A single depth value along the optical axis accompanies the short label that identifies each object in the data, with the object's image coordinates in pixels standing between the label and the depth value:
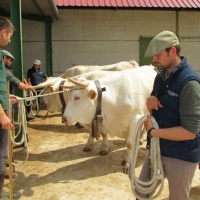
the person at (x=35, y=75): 8.32
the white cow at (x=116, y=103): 4.14
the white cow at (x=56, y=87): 5.87
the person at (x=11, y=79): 3.92
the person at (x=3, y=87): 2.61
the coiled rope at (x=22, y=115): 3.51
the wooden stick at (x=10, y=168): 2.67
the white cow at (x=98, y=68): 7.33
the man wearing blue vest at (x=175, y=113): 1.84
